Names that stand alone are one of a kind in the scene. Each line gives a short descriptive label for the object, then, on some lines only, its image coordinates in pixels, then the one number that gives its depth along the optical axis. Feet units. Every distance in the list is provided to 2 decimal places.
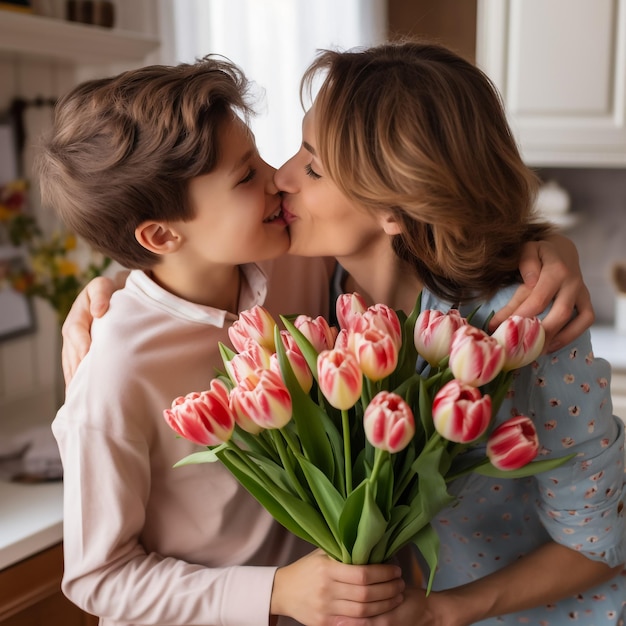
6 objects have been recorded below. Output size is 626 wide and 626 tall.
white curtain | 7.72
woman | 3.41
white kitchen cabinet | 8.03
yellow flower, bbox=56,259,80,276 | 6.79
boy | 3.43
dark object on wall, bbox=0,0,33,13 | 6.22
